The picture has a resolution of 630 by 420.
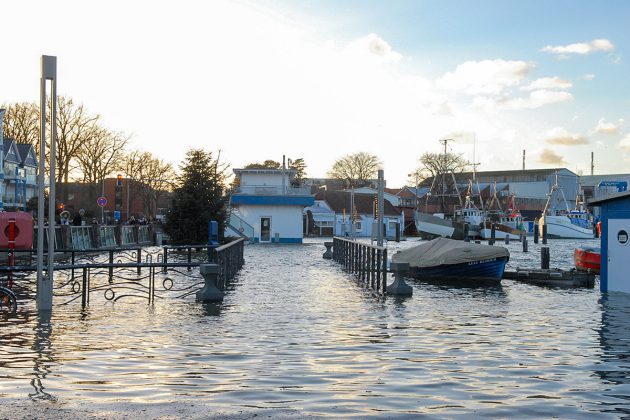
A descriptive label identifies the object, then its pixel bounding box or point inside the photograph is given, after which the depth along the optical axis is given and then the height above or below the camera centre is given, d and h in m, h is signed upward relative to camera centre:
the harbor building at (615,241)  22.34 -0.59
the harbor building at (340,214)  104.44 +0.63
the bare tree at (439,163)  122.00 +8.79
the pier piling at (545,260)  34.28 -1.73
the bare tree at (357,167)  133.62 +8.83
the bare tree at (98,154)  71.81 +5.83
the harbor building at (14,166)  77.94 +5.66
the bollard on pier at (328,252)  42.88 -1.85
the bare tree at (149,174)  92.06 +5.26
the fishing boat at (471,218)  96.57 +0.23
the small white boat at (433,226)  92.38 -0.80
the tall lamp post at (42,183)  15.46 +0.67
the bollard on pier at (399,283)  21.33 -1.77
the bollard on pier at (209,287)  18.56 -1.66
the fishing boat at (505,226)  97.62 -0.78
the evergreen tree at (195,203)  47.03 +0.89
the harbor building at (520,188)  127.62 +5.60
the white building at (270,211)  67.50 +0.64
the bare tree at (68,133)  68.62 +7.45
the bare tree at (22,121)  72.69 +8.90
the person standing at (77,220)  41.95 -0.15
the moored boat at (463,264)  28.95 -1.66
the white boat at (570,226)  100.88 -0.72
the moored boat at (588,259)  34.31 -1.69
